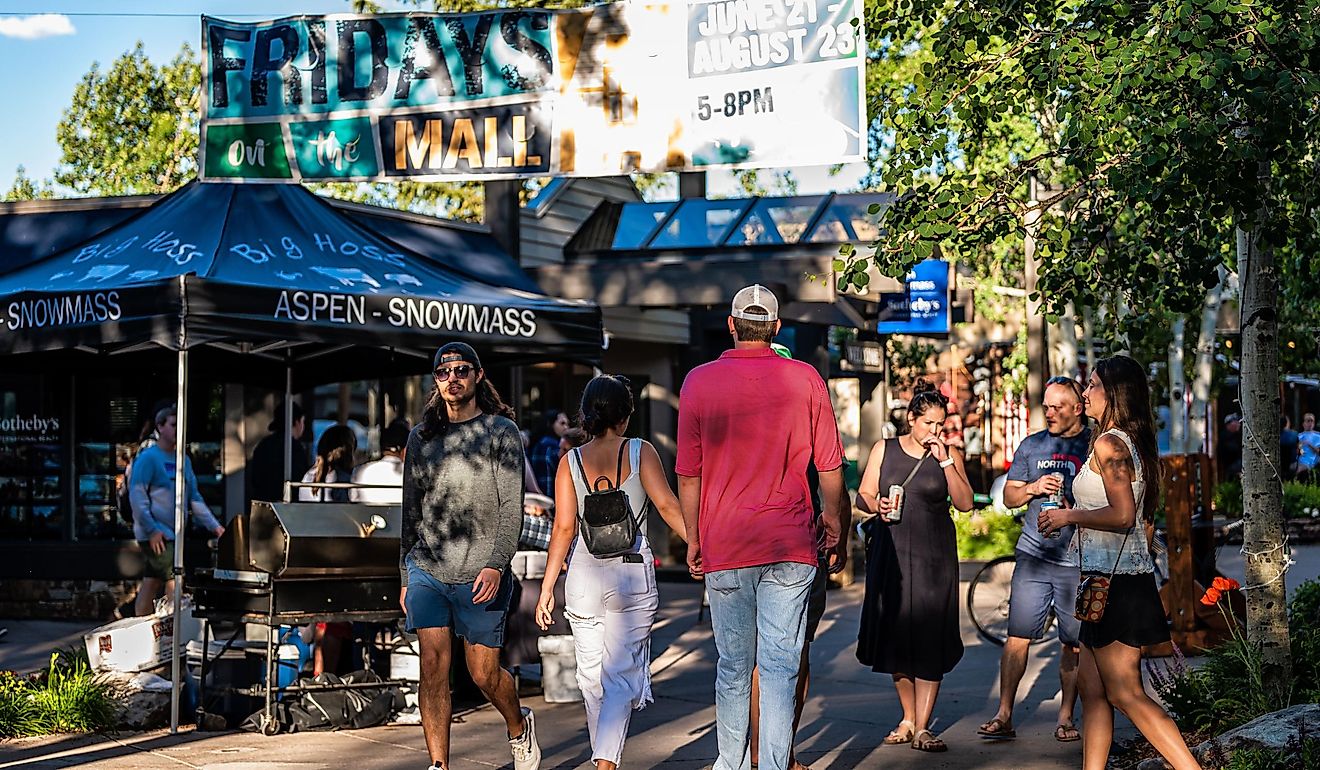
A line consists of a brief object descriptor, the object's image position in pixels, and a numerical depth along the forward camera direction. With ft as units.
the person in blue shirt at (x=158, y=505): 35.73
